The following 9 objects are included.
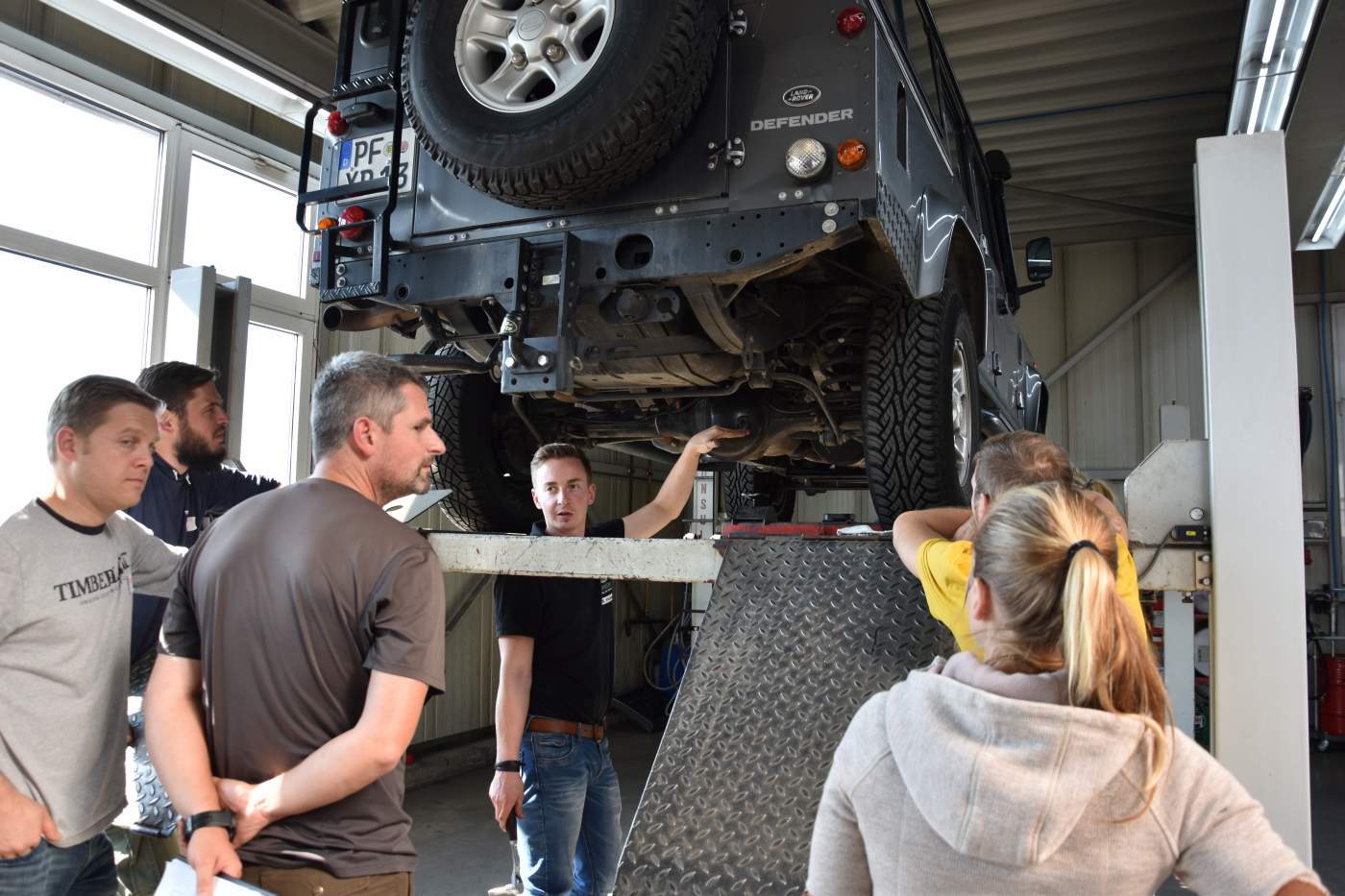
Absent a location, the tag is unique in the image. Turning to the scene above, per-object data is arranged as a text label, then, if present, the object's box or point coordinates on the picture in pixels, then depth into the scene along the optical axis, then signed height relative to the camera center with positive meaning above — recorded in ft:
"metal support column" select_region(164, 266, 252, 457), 13.52 +2.71
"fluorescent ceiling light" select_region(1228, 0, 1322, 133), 14.06 +7.46
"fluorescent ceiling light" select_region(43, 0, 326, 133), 11.35 +5.92
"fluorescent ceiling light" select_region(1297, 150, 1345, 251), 21.56 +7.93
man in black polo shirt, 9.57 -1.87
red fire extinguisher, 29.78 -4.68
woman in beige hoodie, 3.47 -0.86
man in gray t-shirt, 6.33 -0.86
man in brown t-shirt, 5.20 -0.92
